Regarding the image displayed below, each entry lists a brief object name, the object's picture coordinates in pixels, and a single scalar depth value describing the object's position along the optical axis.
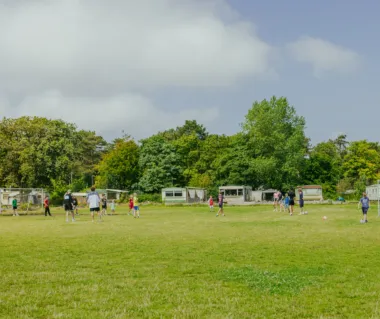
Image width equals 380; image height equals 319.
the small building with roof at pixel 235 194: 73.44
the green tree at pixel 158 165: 89.50
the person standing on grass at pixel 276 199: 45.91
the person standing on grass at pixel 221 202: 38.35
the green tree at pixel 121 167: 95.25
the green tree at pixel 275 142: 77.12
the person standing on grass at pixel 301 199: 37.51
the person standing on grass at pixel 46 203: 41.67
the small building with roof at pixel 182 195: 77.75
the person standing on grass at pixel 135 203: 36.56
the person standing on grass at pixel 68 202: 31.59
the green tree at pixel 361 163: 95.31
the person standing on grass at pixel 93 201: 29.69
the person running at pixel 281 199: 45.53
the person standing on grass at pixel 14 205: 42.78
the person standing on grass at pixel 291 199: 35.88
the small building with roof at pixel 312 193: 74.50
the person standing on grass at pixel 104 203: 40.40
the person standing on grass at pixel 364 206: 26.98
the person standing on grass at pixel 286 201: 43.19
